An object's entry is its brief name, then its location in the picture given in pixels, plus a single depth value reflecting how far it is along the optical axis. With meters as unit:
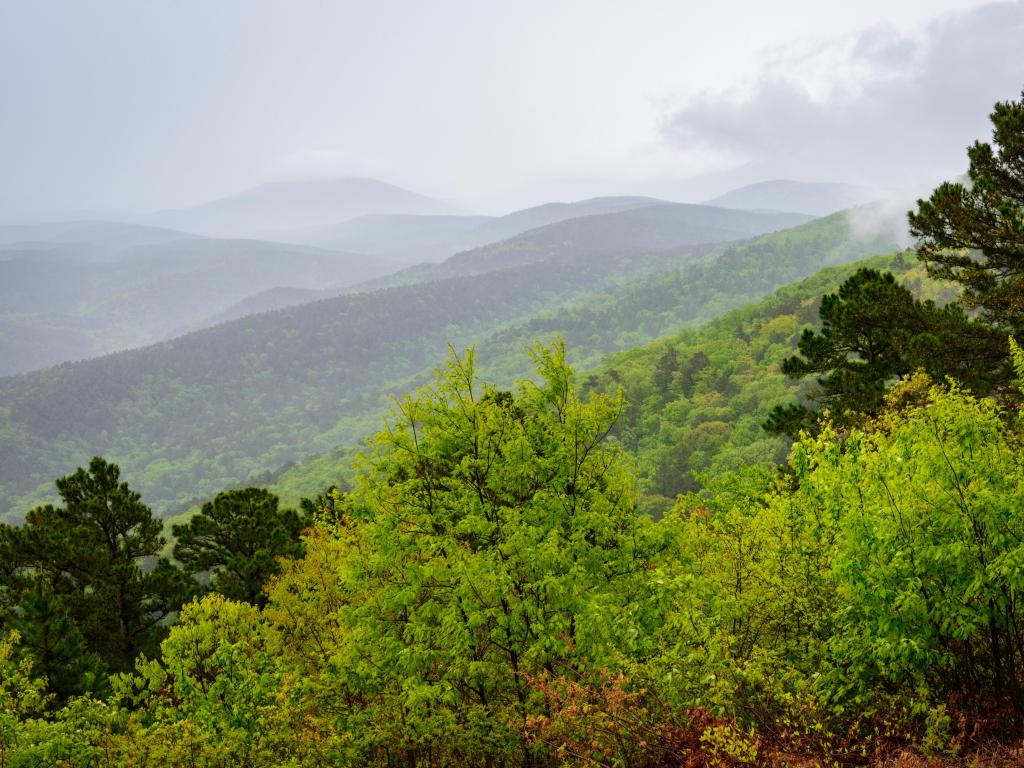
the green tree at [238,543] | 30.22
